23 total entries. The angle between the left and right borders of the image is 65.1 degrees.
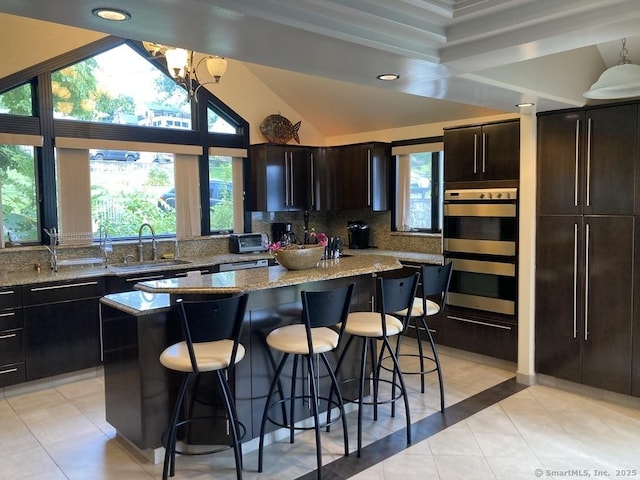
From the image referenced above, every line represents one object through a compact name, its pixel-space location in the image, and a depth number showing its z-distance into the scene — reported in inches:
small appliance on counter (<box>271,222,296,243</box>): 248.7
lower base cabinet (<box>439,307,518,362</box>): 176.6
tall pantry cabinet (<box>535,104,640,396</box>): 146.0
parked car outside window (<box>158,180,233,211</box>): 217.8
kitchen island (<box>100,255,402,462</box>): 116.0
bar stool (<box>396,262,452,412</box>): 142.6
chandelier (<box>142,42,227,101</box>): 136.9
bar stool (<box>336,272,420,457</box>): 125.6
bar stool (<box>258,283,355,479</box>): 110.0
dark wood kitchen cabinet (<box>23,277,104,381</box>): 161.9
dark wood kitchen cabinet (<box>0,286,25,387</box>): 156.5
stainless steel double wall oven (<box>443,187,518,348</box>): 173.9
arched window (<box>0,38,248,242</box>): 184.7
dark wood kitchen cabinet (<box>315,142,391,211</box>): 230.4
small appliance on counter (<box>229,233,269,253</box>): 226.8
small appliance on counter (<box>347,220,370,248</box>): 244.4
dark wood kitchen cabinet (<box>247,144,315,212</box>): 231.5
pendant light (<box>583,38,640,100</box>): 118.2
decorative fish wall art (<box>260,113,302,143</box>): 238.7
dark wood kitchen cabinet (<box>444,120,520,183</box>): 171.9
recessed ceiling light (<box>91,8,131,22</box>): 73.5
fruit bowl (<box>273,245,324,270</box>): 130.1
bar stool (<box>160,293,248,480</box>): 98.6
